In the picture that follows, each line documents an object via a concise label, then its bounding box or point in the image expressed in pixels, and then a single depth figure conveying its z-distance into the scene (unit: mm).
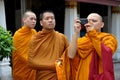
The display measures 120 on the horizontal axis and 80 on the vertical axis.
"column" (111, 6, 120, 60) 15738
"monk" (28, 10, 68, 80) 5385
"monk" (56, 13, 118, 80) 4831
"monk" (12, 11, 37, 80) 7185
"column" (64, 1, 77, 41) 13367
